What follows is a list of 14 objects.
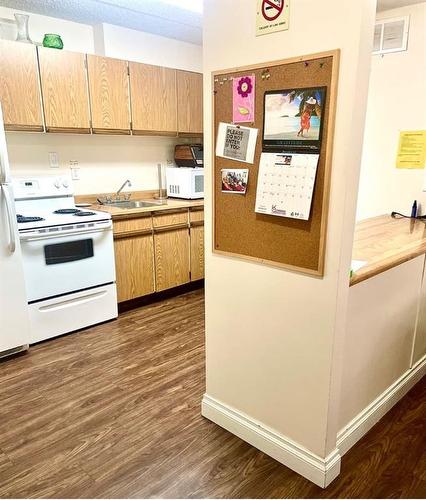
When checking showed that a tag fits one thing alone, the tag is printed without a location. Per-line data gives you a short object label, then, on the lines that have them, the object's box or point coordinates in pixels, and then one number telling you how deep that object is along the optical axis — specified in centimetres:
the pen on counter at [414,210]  273
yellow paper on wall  262
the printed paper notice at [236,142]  158
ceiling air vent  258
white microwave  385
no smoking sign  138
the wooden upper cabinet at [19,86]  276
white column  129
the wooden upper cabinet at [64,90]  296
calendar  142
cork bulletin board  134
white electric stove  281
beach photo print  136
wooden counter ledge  169
